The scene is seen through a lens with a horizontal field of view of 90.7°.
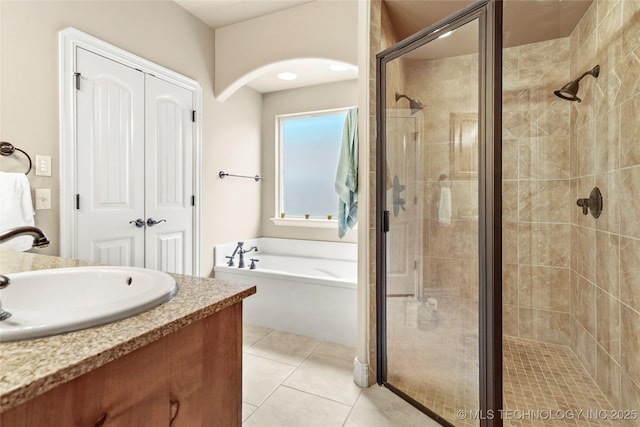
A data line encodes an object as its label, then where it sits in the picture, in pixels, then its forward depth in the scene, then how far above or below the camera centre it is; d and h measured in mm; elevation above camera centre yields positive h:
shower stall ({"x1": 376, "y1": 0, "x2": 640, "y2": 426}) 1385 -26
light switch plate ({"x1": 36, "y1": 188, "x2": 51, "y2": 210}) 1767 +80
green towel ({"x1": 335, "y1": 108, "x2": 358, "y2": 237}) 2026 +293
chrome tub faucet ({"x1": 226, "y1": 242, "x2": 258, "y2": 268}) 3077 -434
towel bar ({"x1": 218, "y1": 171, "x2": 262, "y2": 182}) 3101 +381
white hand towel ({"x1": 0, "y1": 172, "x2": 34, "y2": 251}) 1562 +38
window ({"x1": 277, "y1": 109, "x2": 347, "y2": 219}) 3549 +574
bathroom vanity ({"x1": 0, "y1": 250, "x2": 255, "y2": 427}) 461 -283
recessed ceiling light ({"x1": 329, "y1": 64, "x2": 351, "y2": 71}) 2981 +1384
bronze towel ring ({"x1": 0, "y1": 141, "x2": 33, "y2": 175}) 1629 +333
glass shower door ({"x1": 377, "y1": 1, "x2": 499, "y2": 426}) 1400 -47
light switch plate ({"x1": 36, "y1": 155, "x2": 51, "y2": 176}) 1771 +265
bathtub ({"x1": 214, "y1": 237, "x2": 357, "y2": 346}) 2344 -683
